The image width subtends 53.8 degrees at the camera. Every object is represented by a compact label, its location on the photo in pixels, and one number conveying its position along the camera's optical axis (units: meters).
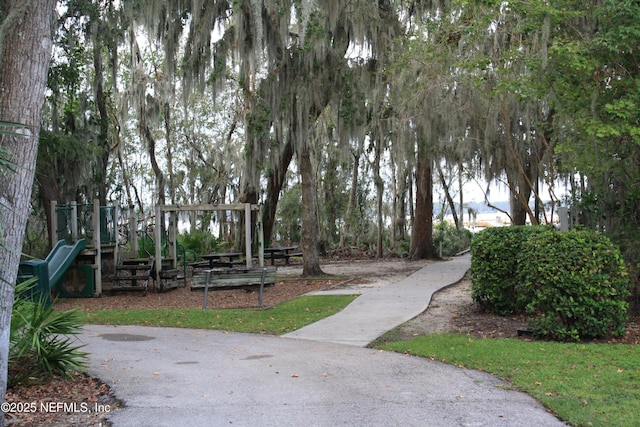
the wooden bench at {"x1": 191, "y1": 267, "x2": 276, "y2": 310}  11.75
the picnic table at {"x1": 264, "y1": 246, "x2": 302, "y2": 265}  21.19
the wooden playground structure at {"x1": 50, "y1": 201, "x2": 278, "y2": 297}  15.02
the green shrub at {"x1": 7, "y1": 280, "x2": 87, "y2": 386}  5.70
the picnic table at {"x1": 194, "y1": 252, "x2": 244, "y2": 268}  17.08
